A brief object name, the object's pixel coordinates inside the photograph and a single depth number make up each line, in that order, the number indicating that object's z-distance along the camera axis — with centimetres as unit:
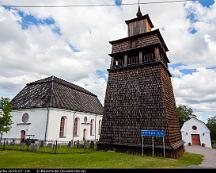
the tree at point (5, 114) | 2133
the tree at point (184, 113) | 6257
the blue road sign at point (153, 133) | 1530
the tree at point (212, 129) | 5162
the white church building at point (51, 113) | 2608
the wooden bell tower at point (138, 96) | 1727
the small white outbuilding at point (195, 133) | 3956
